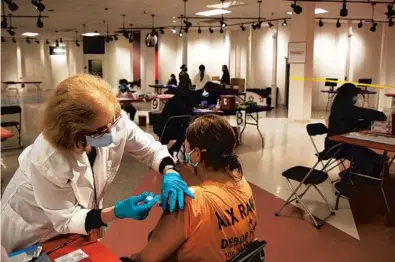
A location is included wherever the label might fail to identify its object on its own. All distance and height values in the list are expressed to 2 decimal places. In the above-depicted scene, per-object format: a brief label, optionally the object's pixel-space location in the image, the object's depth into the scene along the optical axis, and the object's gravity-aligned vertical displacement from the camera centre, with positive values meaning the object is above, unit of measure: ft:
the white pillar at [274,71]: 46.01 +0.29
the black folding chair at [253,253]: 4.75 -2.12
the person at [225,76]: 45.53 -0.28
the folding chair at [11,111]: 22.11 -2.06
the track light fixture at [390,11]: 27.94 +4.27
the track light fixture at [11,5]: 24.69 +4.16
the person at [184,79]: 28.93 -0.40
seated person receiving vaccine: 4.74 -1.65
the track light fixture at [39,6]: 26.62 +4.40
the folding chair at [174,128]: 18.49 -2.54
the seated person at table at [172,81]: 46.15 -0.87
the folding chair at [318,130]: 14.44 -2.01
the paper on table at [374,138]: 12.13 -1.97
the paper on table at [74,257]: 4.72 -2.13
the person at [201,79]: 41.39 -0.57
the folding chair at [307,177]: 12.38 -3.18
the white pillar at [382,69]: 44.57 +0.52
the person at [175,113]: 18.66 -1.81
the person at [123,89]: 28.07 -1.08
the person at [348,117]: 14.86 -1.64
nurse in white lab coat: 4.60 -1.24
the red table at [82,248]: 4.79 -2.13
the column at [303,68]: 32.58 +0.45
